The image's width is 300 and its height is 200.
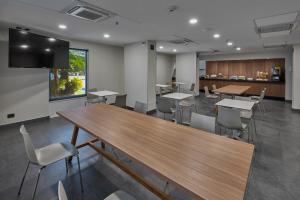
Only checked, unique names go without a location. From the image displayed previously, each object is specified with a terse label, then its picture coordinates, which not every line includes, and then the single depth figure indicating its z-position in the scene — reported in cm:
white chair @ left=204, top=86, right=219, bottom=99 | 633
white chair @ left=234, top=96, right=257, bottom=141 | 361
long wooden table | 103
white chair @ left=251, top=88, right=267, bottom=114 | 642
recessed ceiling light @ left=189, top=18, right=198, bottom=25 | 352
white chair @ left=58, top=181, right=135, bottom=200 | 140
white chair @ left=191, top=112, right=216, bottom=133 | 220
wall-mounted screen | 379
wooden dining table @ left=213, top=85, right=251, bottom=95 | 538
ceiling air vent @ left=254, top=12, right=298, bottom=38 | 335
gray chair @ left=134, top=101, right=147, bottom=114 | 319
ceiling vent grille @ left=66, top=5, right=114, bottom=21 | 288
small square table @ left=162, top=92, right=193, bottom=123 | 447
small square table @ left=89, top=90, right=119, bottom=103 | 492
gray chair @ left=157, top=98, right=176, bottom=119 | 421
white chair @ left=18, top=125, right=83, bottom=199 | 182
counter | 885
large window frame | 583
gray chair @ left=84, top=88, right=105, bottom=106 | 540
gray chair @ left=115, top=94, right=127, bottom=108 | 482
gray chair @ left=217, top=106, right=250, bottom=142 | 294
